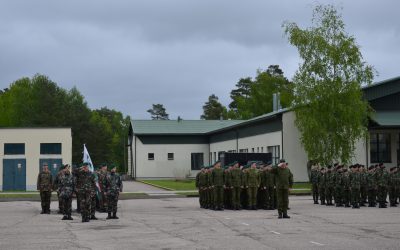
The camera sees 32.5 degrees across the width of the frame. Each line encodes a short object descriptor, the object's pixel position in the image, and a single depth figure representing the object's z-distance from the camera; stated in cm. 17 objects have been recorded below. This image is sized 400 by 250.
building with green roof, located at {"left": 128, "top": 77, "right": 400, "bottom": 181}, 4812
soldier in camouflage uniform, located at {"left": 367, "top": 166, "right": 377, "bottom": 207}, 2770
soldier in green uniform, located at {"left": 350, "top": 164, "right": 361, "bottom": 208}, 2712
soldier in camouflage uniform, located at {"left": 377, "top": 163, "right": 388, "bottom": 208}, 2733
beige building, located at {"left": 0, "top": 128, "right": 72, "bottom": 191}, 4691
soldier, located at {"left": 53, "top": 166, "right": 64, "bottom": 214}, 2418
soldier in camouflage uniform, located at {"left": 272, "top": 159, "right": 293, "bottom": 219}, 2202
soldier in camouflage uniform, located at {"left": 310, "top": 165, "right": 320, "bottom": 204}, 3041
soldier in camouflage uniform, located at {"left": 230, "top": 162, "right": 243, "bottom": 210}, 2692
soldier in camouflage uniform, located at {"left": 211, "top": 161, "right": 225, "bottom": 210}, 2692
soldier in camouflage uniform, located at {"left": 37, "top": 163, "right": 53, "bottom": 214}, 2622
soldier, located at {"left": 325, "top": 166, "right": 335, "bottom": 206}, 2906
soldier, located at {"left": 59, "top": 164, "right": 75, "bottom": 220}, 2274
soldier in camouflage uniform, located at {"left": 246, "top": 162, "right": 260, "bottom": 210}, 2686
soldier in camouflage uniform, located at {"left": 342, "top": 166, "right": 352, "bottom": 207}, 2798
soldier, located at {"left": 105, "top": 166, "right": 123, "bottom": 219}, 2262
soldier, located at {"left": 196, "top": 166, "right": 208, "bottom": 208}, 2800
